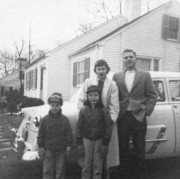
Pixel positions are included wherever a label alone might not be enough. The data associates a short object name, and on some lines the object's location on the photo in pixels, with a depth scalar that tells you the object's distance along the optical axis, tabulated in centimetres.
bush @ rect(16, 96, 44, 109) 1425
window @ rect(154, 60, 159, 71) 1442
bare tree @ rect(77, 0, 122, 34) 2877
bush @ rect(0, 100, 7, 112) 1703
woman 373
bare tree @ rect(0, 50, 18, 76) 5860
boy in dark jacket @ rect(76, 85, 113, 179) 357
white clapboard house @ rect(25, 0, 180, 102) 1357
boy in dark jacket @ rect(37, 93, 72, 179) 365
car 414
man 381
